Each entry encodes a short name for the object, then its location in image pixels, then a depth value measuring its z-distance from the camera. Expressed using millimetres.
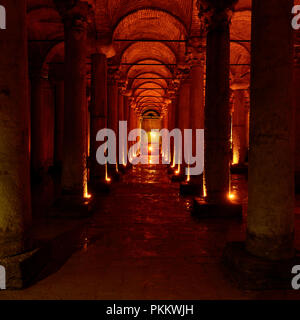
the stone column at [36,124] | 15396
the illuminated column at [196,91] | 10711
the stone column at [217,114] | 7273
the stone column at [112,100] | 14344
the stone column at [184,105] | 14312
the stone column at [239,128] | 19406
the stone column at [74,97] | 7664
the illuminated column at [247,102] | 25716
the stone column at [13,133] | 3943
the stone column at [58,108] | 17953
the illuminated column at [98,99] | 10844
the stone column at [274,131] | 3941
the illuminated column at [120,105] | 18900
